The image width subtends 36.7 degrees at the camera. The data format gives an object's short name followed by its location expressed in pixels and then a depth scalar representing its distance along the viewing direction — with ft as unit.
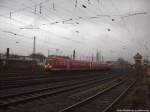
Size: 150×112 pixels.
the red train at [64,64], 125.49
